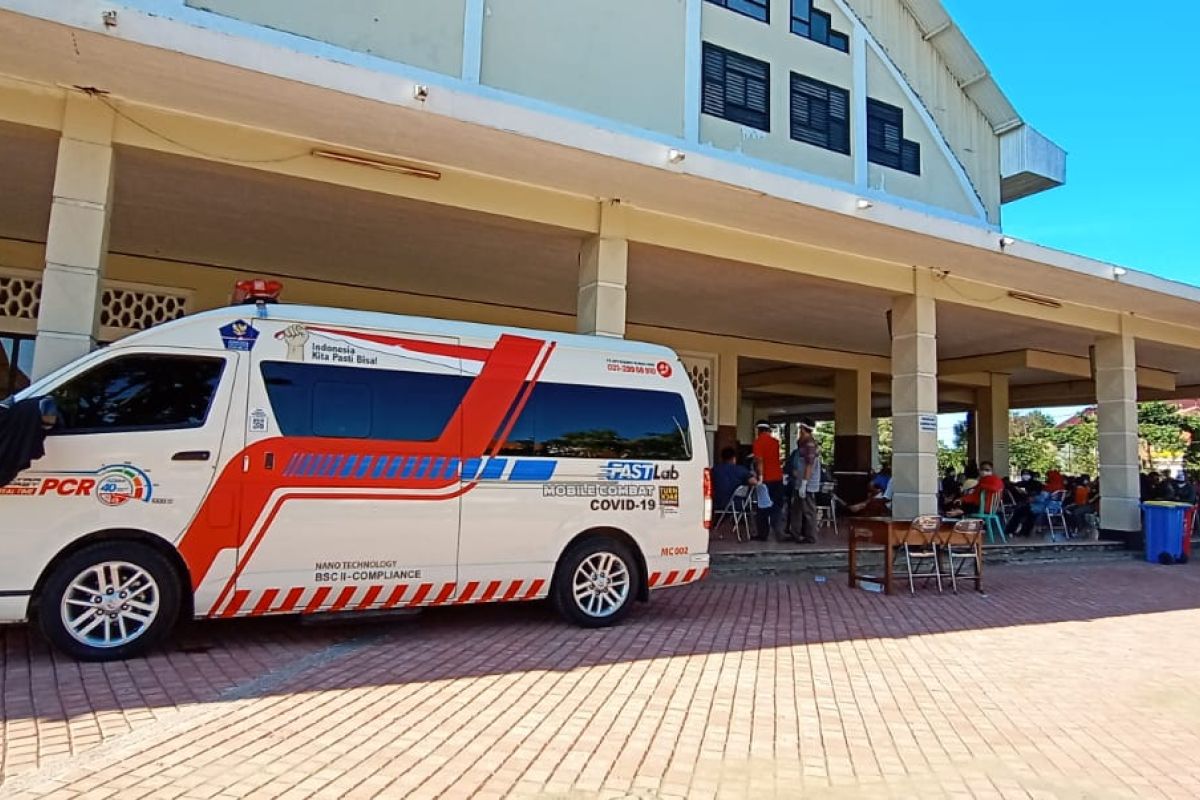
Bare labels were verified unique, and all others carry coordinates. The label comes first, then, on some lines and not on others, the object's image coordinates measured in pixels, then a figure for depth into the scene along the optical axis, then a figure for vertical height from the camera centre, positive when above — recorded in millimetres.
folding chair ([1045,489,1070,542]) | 14203 -433
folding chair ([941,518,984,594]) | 9008 -648
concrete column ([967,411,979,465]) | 21656 +1242
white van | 4988 -126
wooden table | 8594 -568
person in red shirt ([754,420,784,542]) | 11398 +49
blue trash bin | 12523 -609
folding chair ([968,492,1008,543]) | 12930 -461
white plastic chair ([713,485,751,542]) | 12133 -507
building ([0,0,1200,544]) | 6477 +2750
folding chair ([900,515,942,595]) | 8719 -623
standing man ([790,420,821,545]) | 11258 -130
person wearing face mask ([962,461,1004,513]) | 12930 -91
